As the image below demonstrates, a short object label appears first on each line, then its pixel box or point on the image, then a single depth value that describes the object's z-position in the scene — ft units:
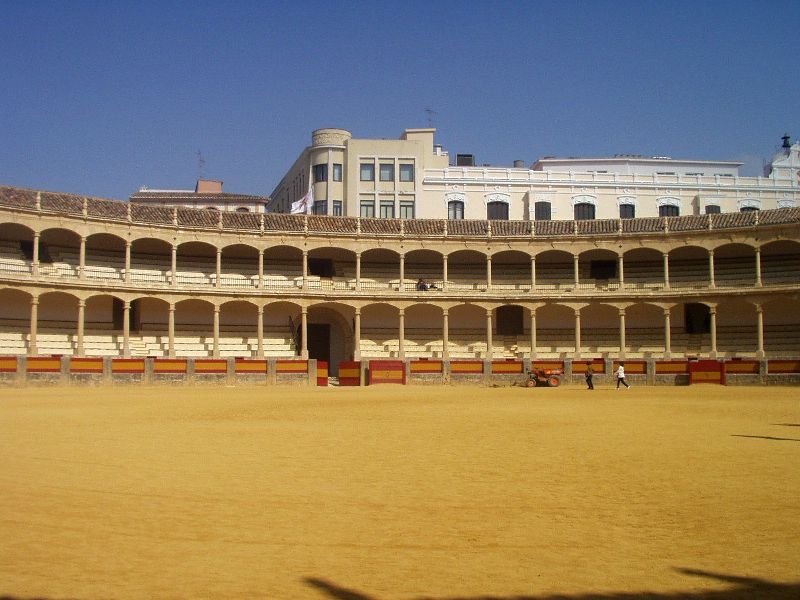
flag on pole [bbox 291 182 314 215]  187.42
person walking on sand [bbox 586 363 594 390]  113.64
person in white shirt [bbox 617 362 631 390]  116.46
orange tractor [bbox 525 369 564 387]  121.70
